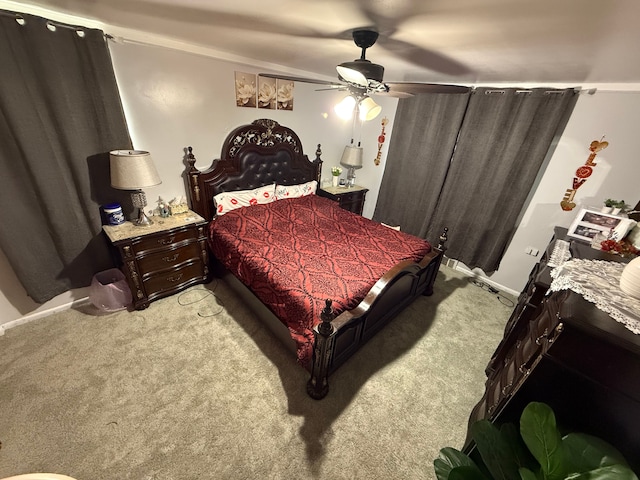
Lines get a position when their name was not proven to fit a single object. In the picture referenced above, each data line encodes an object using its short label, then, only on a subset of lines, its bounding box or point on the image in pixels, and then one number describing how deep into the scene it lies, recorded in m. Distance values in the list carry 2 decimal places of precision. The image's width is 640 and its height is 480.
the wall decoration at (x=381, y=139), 4.11
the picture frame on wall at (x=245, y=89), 2.88
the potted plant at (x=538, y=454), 0.77
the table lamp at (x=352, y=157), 4.07
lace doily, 1.00
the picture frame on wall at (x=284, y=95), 3.21
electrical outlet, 3.13
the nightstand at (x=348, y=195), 4.05
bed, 1.87
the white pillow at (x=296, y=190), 3.52
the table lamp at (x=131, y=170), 2.13
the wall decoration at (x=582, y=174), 2.57
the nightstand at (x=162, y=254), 2.33
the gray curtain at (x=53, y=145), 1.78
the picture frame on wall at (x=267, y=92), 3.05
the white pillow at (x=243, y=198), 2.97
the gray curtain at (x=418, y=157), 3.42
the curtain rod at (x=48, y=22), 1.63
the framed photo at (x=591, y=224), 2.20
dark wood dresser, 0.89
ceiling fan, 1.54
